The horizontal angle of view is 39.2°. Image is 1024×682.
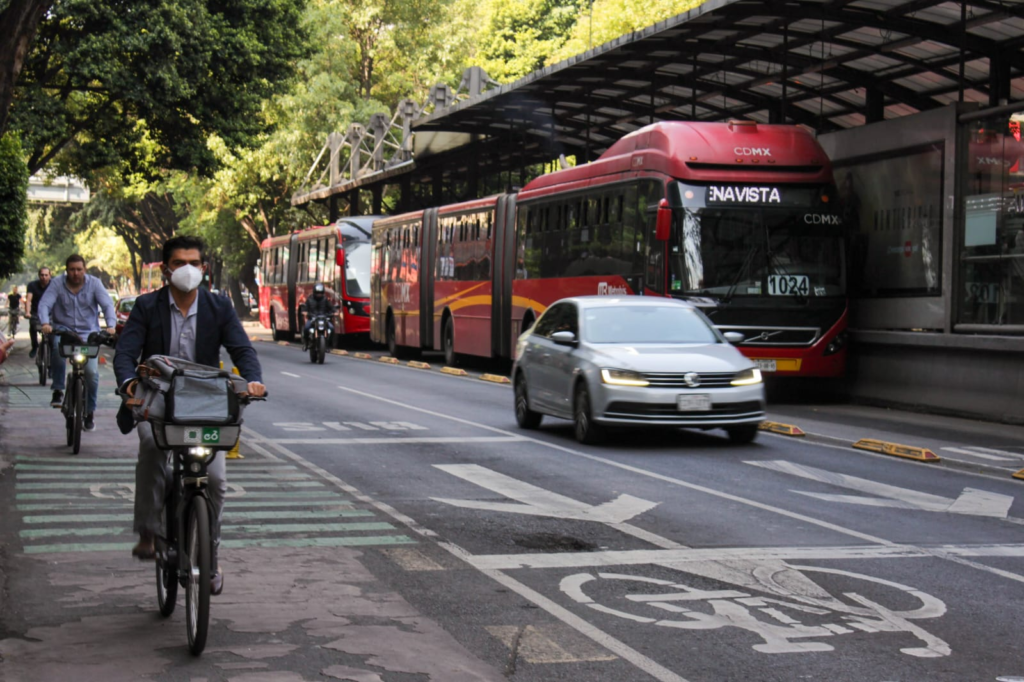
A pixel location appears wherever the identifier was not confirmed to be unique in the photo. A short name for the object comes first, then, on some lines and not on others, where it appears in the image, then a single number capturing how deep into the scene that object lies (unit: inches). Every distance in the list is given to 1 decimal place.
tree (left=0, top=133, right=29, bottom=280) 979.3
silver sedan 557.3
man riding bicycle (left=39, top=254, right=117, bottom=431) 557.9
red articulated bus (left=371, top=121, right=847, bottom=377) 783.7
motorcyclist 1270.9
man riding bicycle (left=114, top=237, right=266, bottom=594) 261.1
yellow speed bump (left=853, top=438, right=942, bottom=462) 543.9
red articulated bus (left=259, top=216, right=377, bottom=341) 1596.9
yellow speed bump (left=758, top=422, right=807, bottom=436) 632.9
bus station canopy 721.6
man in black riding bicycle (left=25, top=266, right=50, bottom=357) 942.1
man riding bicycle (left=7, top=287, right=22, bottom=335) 1806.0
